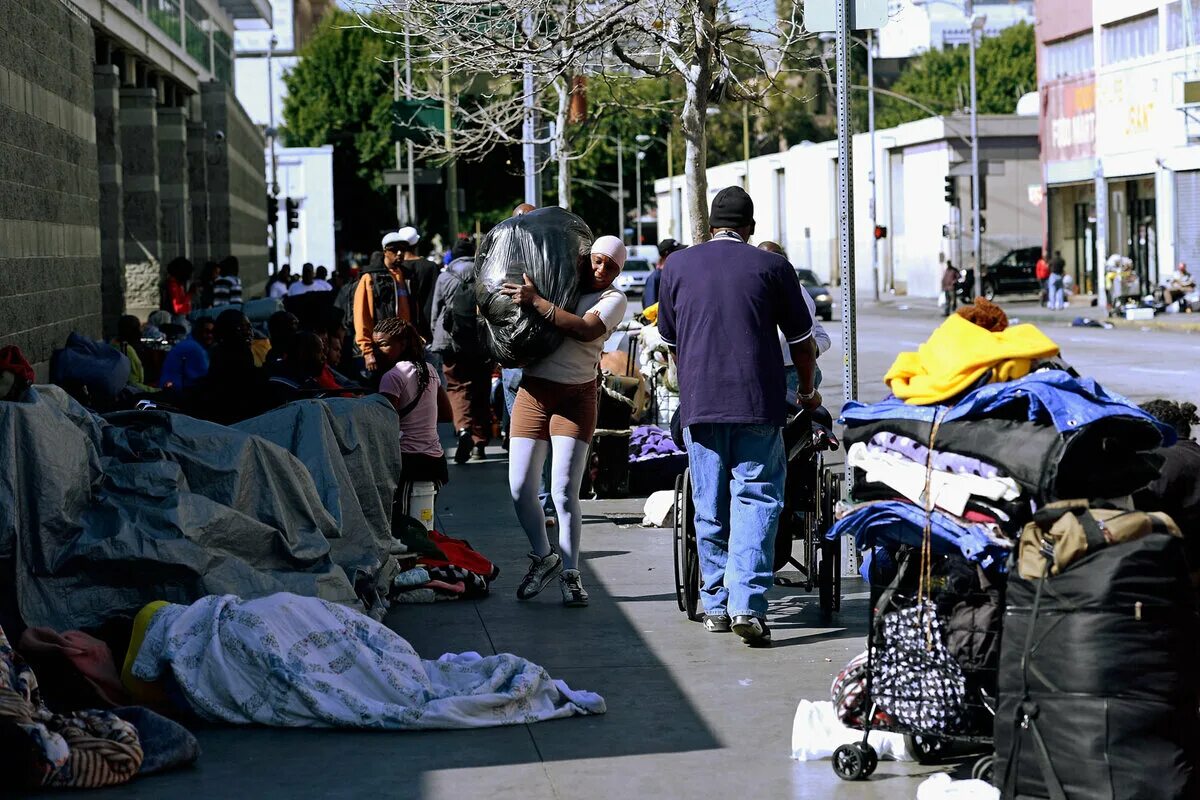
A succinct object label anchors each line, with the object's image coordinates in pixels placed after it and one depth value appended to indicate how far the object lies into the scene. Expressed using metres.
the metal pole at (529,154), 18.98
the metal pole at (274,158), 50.33
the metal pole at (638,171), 93.01
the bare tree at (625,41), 13.09
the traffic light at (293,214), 49.70
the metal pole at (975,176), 49.47
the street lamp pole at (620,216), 85.69
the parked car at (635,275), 62.70
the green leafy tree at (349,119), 71.25
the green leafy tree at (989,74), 94.00
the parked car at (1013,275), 53.44
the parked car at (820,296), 42.97
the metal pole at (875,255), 58.27
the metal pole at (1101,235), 45.00
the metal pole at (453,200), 27.27
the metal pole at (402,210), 33.78
